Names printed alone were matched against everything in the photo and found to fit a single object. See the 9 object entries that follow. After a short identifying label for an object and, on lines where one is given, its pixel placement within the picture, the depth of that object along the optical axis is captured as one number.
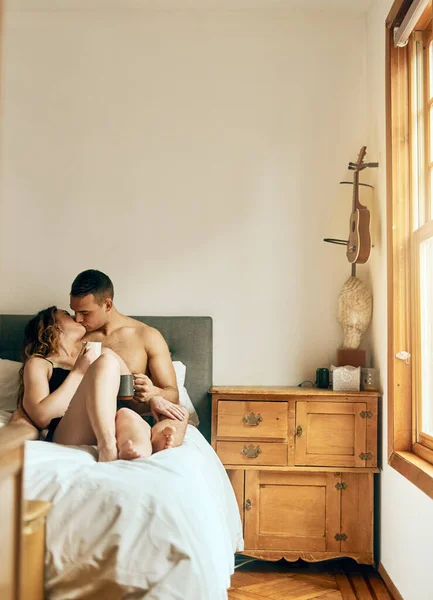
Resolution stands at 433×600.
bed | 1.69
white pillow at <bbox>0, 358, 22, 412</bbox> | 3.10
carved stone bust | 3.32
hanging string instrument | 3.20
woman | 2.25
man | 3.08
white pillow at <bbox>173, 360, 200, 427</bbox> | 3.25
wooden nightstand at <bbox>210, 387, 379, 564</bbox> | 3.06
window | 2.69
